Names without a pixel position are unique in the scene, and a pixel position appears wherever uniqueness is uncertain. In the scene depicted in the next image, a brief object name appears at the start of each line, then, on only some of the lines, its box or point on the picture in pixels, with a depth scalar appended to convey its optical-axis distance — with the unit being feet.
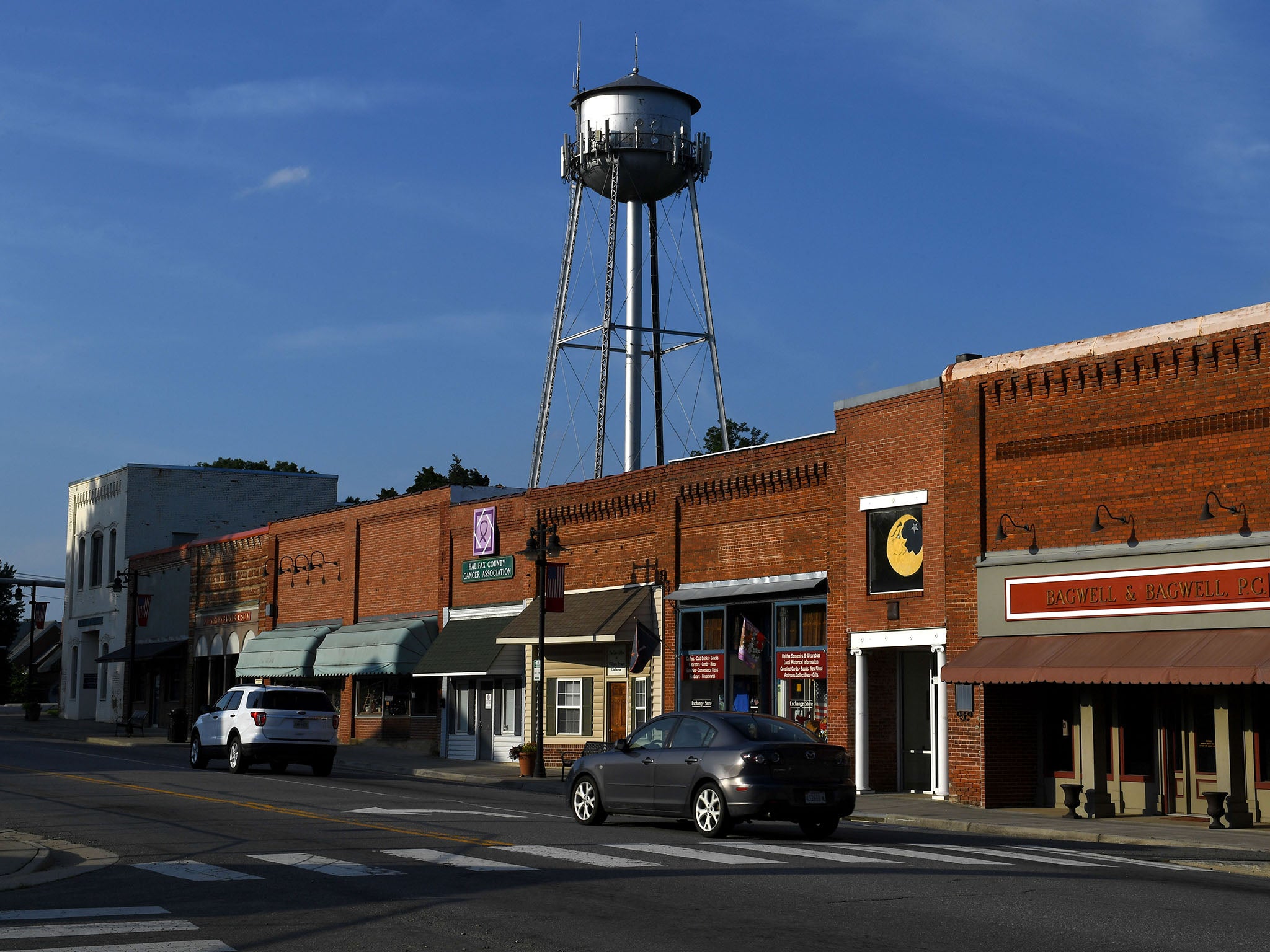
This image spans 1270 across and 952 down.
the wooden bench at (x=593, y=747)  75.49
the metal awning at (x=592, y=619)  113.39
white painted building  219.41
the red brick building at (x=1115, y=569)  72.33
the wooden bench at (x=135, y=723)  173.22
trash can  162.81
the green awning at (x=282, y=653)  160.25
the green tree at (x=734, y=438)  246.88
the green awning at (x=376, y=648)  142.41
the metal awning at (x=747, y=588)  98.12
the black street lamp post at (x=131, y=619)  177.78
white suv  104.37
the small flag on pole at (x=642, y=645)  110.52
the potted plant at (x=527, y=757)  110.93
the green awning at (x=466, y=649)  130.72
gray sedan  57.67
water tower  142.41
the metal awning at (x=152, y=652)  201.57
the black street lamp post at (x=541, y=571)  108.17
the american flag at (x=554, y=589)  114.21
